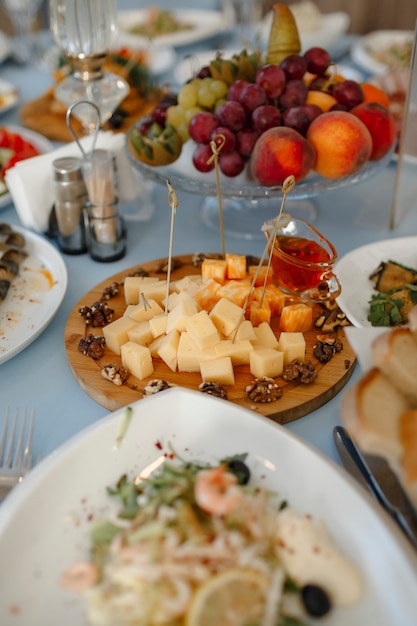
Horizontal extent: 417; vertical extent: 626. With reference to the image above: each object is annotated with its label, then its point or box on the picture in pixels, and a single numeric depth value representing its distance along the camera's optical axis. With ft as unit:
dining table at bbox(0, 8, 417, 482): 3.12
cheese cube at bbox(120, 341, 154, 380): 3.18
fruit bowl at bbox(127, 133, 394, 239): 3.97
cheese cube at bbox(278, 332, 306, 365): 3.25
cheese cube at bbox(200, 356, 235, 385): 3.12
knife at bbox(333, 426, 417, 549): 2.33
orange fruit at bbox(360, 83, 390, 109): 4.53
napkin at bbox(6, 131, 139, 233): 4.39
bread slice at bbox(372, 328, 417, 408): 2.33
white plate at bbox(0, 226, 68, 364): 3.55
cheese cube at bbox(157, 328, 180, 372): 3.23
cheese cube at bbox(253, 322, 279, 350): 3.31
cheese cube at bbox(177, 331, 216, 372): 3.19
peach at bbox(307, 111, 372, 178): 3.90
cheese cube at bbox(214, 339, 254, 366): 3.20
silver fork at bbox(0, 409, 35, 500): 2.64
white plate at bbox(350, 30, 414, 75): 6.99
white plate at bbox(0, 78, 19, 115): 6.73
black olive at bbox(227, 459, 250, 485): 2.37
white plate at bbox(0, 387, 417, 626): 2.00
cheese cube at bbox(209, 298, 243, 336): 3.28
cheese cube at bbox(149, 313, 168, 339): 3.36
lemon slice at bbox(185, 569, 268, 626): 1.89
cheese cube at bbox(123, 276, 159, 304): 3.75
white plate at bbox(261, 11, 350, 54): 7.21
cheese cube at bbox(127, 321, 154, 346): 3.36
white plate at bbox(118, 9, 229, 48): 8.12
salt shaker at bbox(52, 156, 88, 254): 4.16
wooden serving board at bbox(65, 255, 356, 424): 3.05
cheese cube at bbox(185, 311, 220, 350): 3.18
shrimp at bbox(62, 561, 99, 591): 2.05
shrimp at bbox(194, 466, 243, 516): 2.06
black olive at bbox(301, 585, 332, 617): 1.97
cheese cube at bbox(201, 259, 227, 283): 3.70
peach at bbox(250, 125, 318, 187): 3.76
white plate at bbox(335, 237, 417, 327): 3.63
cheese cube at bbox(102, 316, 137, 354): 3.35
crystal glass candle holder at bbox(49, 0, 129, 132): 4.90
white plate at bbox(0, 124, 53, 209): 5.74
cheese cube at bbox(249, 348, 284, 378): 3.13
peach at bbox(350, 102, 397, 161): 4.14
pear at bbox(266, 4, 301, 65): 4.42
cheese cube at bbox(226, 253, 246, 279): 3.72
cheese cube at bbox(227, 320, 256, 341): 3.27
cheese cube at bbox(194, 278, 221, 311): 3.56
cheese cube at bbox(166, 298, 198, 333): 3.27
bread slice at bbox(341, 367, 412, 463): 2.08
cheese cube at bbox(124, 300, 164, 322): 3.52
